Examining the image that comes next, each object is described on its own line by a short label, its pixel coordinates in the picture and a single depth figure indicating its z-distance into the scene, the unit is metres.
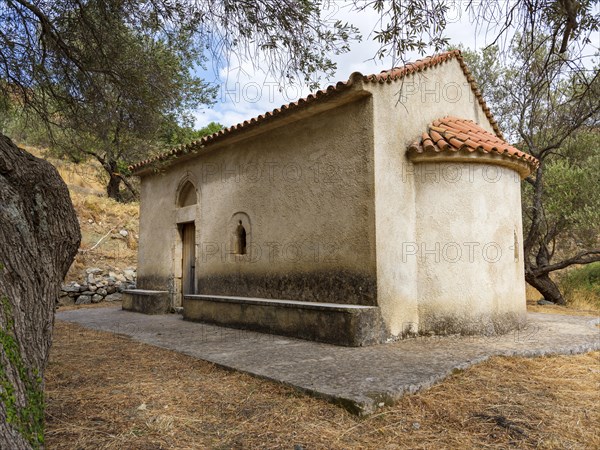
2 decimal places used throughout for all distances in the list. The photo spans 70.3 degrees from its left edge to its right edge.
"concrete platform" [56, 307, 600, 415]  3.83
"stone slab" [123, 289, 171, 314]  10.02
